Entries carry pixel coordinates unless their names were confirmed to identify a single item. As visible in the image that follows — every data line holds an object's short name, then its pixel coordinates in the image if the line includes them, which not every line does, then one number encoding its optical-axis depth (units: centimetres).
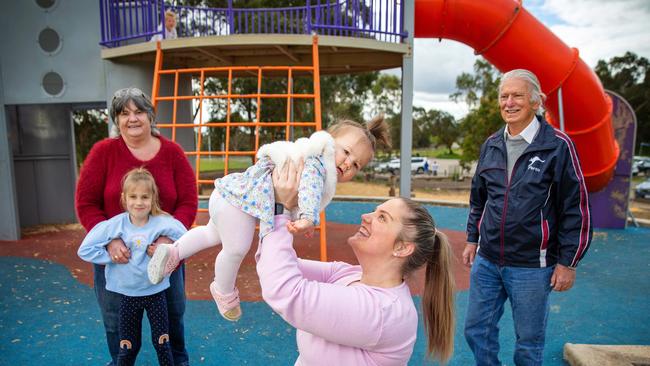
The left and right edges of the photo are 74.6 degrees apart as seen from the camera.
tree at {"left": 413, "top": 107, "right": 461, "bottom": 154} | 4011
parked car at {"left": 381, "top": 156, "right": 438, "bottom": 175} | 2420
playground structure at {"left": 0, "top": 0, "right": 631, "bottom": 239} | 593
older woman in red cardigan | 247
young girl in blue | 243
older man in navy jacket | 229
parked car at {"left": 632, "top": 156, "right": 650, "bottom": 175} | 2645
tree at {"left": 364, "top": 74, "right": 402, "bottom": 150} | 2656
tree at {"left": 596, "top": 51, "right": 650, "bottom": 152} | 3744
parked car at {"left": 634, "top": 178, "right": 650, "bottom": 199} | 1455
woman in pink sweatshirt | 126
